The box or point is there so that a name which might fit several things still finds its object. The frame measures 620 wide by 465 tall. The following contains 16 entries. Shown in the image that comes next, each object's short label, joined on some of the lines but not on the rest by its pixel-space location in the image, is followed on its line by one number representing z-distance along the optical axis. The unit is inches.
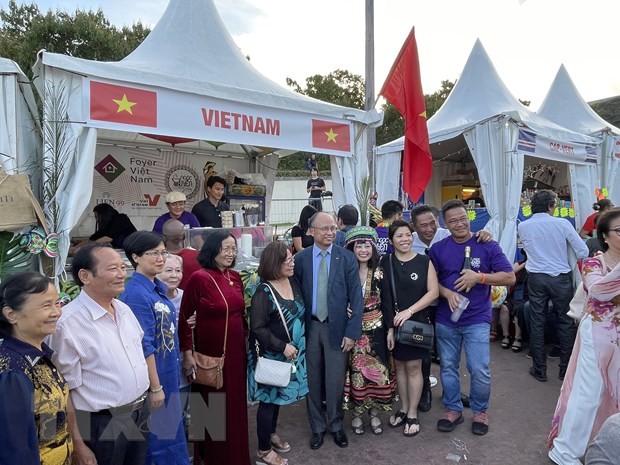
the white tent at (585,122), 368.2
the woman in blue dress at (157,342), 85.2
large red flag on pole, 227.6
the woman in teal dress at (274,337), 107.6
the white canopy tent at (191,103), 140.7
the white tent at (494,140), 271.6
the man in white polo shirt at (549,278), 168.7
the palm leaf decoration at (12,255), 128.8
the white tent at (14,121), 131.8
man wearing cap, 176.4
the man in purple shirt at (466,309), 123.6
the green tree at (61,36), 566.6
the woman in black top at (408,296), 123.6
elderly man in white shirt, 69.2
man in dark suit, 118.2
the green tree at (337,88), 870.4
